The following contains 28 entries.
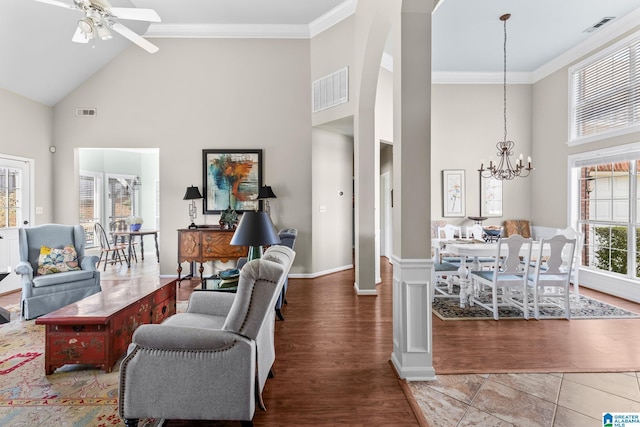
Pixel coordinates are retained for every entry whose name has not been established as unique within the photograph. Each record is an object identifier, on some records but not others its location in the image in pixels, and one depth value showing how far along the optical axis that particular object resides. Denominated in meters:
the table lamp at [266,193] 5.64
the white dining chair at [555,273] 3.68
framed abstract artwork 5.88
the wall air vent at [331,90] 5.34
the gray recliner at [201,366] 1.79
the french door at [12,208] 4.92
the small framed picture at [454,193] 6.71
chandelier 5.23
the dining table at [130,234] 7.03
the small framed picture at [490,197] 6.66
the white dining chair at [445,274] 4.37
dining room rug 3.83
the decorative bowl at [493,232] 4.56
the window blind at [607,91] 4.59
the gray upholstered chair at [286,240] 4.03
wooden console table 5.35
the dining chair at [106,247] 6.91
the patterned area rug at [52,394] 1.98
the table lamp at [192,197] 5.61
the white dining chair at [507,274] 3.73
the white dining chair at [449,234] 5.09
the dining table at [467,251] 3.99
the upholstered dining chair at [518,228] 6.48
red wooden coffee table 2.45
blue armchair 3.70
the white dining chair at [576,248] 4.14
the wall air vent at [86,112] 5.80
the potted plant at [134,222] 7.41
